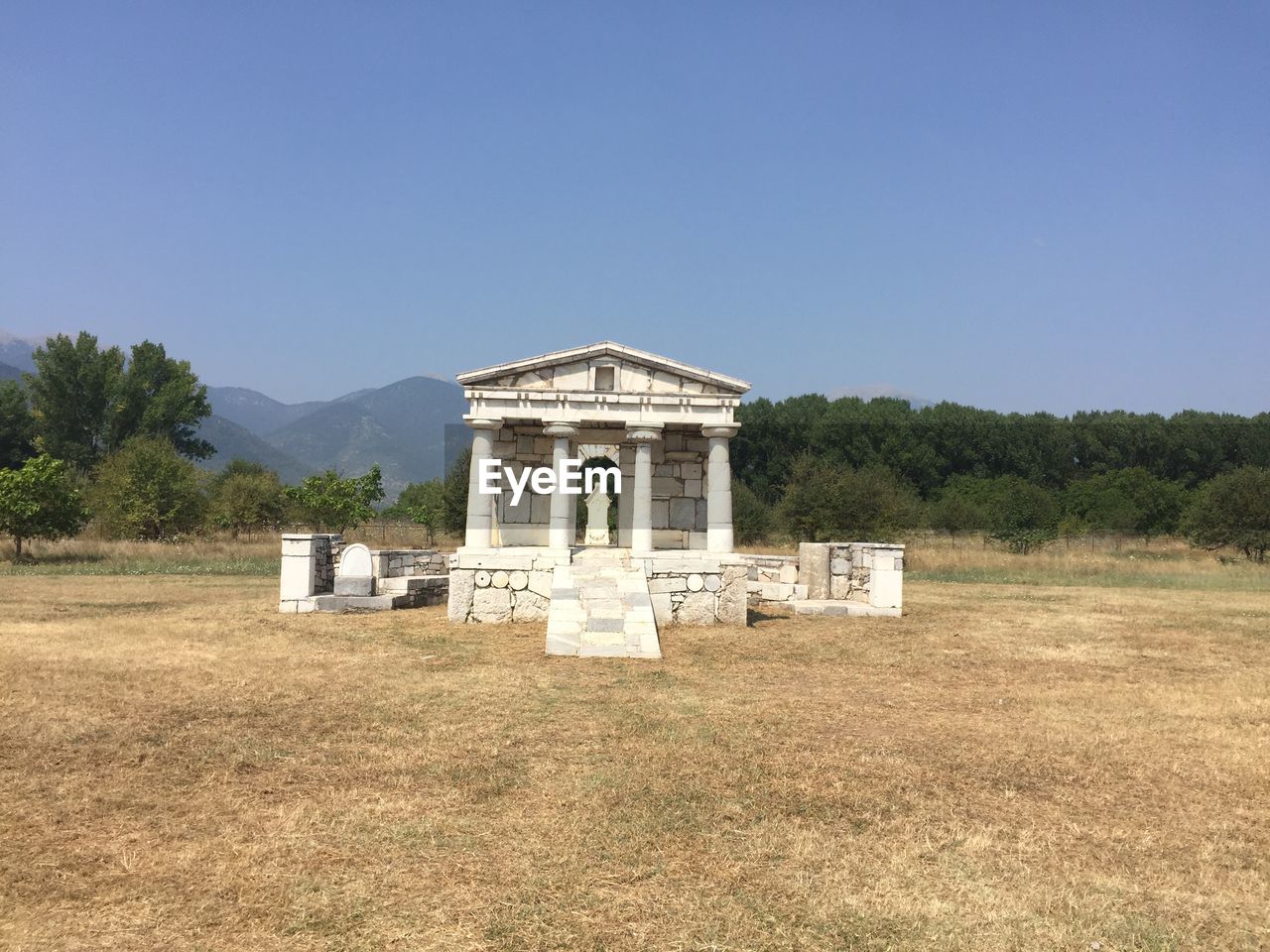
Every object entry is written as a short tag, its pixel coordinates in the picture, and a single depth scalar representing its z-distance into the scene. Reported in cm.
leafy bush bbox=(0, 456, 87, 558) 3138
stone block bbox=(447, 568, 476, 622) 1723
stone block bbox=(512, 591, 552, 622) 1738
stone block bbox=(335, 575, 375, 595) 1888
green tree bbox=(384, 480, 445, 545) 4516
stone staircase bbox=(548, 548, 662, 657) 1341
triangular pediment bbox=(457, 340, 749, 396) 1898
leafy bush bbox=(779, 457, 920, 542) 3572
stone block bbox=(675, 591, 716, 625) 1727
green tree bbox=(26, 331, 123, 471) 6097
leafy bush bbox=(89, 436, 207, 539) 3912
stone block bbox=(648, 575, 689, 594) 1723
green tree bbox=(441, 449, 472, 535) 4241
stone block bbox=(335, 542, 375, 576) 1905
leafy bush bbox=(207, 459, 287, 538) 4278
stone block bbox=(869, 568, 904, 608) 1866
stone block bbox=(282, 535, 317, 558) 1839
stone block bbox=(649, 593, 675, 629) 1717
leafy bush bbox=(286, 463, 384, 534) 3969
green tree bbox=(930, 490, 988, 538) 4781
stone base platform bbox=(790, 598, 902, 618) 1859
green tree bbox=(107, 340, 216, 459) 6362
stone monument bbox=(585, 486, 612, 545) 2894
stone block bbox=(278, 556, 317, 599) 1839
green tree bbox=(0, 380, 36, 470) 5903
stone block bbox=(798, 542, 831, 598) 2052
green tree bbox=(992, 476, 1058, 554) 3947
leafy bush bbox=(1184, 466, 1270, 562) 3666
